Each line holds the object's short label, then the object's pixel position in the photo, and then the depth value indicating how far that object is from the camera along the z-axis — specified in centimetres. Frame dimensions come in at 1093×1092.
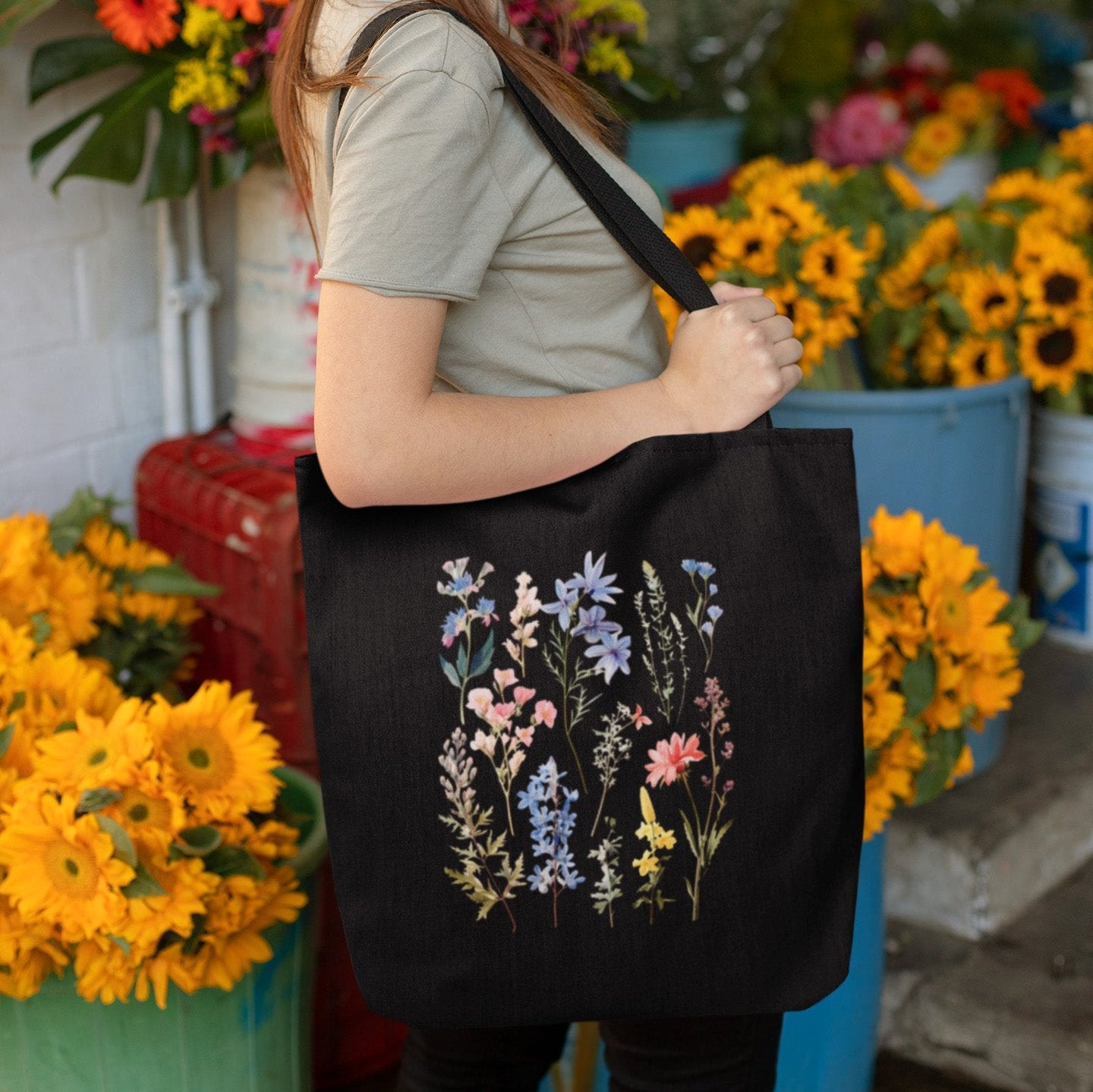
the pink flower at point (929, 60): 321
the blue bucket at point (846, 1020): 137
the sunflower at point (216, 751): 114
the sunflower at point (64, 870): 106
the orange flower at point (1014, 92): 307
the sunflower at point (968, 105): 305
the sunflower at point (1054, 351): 190
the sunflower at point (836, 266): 172
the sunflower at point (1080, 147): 236
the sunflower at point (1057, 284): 186
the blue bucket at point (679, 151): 266
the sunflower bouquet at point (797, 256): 172
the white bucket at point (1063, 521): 229
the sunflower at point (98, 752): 109
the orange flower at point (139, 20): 151
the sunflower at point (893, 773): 131
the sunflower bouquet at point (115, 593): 140
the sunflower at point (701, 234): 177
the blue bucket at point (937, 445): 183
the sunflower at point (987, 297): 186
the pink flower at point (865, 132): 296
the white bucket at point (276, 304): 168
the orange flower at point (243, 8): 144
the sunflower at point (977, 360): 187
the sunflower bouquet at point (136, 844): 107
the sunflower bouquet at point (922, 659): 130
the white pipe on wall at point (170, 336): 181
